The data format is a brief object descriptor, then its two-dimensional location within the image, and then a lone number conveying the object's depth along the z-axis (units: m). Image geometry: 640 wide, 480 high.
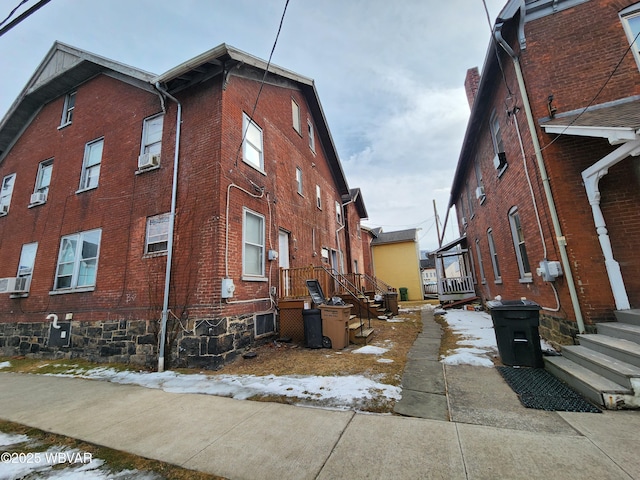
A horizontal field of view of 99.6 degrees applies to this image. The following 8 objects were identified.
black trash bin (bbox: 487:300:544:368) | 4.53
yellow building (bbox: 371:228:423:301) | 24.69
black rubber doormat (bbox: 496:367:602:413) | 3.15
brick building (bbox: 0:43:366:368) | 6.42
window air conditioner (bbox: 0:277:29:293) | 8.73
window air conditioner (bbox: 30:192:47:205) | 9.48
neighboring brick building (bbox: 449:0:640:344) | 4.64
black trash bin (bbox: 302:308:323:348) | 6.75
